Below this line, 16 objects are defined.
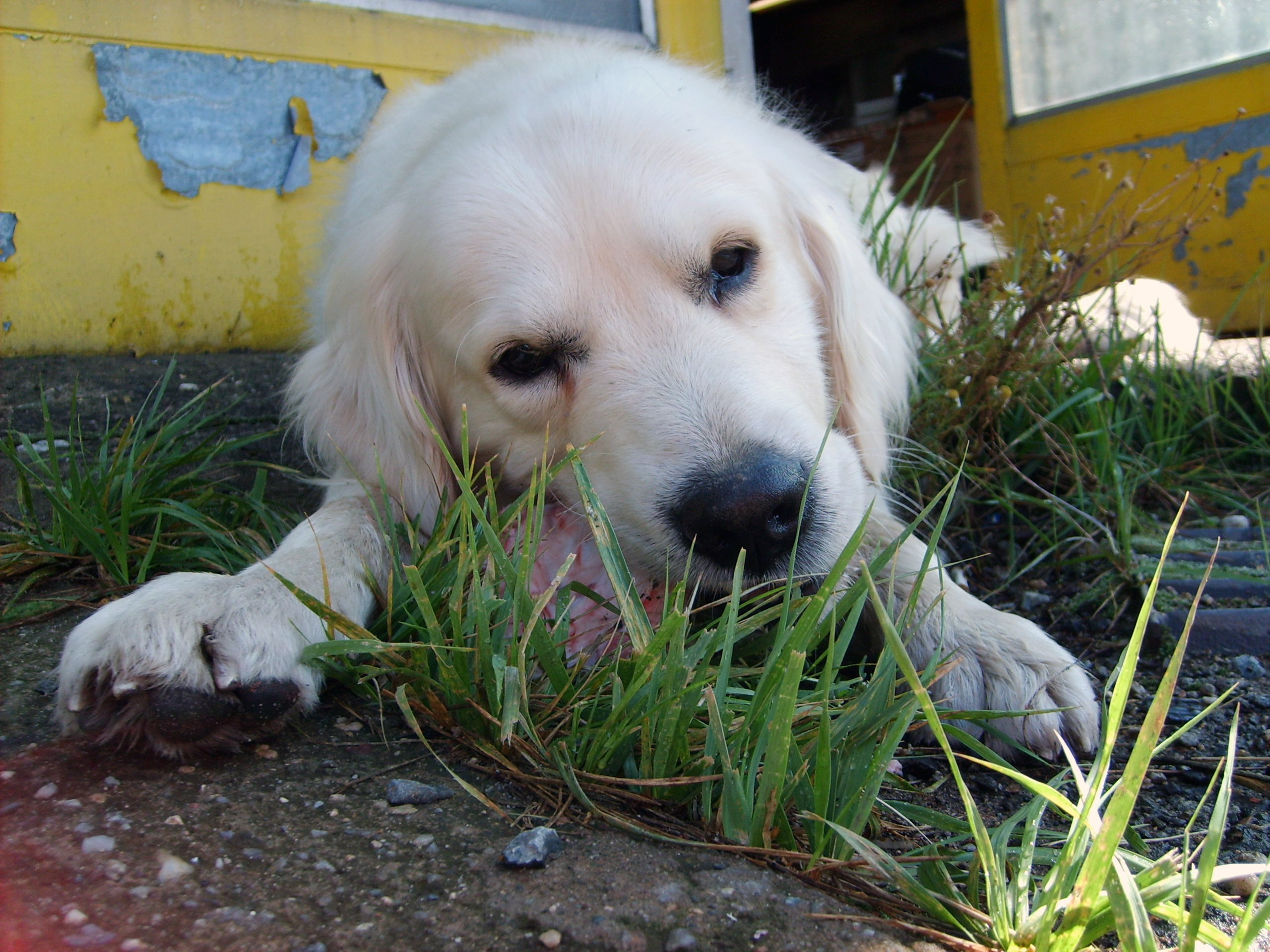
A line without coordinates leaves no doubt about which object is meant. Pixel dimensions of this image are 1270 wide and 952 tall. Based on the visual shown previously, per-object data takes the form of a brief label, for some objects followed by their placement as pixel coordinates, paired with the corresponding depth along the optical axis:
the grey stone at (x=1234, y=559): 0.60
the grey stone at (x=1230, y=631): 0.52
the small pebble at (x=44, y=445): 0.65
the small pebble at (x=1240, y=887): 0.35
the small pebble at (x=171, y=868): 0.31
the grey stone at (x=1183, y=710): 0.46
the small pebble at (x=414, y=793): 0.35
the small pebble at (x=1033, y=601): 0.58
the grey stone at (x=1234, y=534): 0.65
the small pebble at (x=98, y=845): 0.31
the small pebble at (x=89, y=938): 0.28
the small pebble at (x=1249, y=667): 0.50
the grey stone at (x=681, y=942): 0.29
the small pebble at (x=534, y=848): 0.32
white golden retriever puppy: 0.40
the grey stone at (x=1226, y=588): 0.56
